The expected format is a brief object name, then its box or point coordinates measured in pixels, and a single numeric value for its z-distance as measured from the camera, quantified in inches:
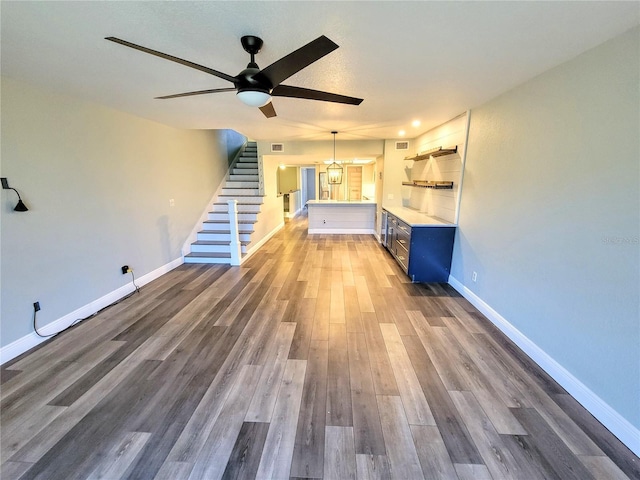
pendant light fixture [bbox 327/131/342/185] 219.5
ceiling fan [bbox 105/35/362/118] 53.9
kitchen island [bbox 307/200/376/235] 283.6
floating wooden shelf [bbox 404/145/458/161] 145.2
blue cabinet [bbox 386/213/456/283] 149.0
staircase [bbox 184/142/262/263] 200.2
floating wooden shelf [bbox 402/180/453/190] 152.4
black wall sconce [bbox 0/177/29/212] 85.6
